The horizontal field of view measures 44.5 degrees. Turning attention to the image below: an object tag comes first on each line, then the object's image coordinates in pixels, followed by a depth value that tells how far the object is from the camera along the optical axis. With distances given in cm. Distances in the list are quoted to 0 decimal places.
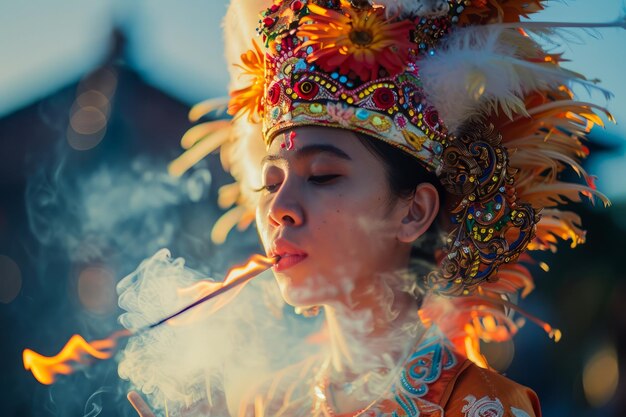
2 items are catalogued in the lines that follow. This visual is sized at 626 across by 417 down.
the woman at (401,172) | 209
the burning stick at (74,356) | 191
